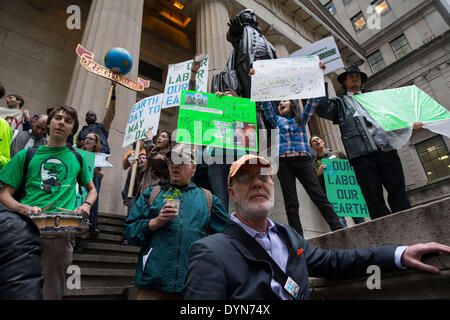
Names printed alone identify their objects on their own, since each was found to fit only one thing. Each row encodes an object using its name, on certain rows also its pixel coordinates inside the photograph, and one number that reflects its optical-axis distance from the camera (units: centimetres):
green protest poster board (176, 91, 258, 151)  402
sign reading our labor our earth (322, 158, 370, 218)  445
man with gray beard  145
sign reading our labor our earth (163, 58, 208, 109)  657
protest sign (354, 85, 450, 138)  345
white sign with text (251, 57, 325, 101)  383
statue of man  491
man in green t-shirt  170
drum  218
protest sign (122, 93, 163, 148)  643
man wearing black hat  335
